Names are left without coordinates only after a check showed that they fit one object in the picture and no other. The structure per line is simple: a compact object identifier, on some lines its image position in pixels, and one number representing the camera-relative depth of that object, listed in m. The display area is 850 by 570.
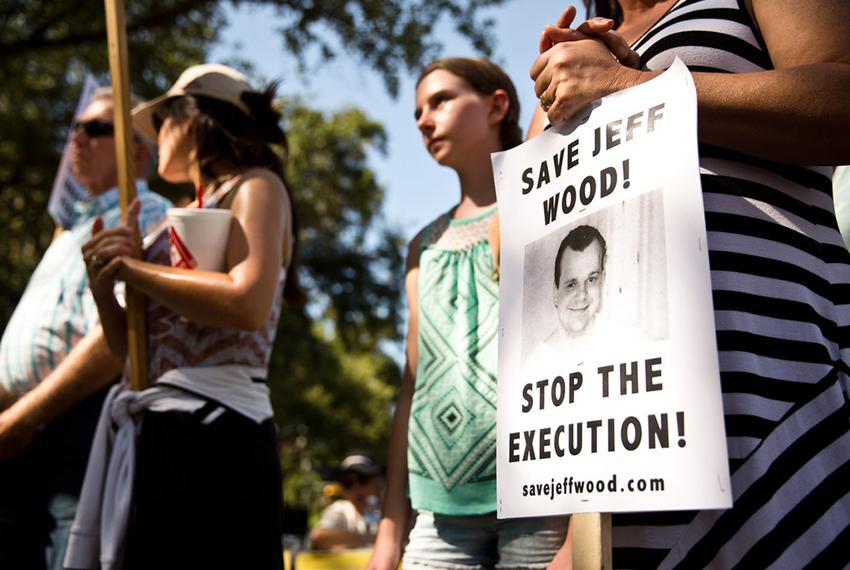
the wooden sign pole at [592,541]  1.29
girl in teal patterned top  2.42
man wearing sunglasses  3.08
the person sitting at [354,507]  7.64
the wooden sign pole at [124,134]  2.75
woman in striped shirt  1.31
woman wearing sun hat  2.55
